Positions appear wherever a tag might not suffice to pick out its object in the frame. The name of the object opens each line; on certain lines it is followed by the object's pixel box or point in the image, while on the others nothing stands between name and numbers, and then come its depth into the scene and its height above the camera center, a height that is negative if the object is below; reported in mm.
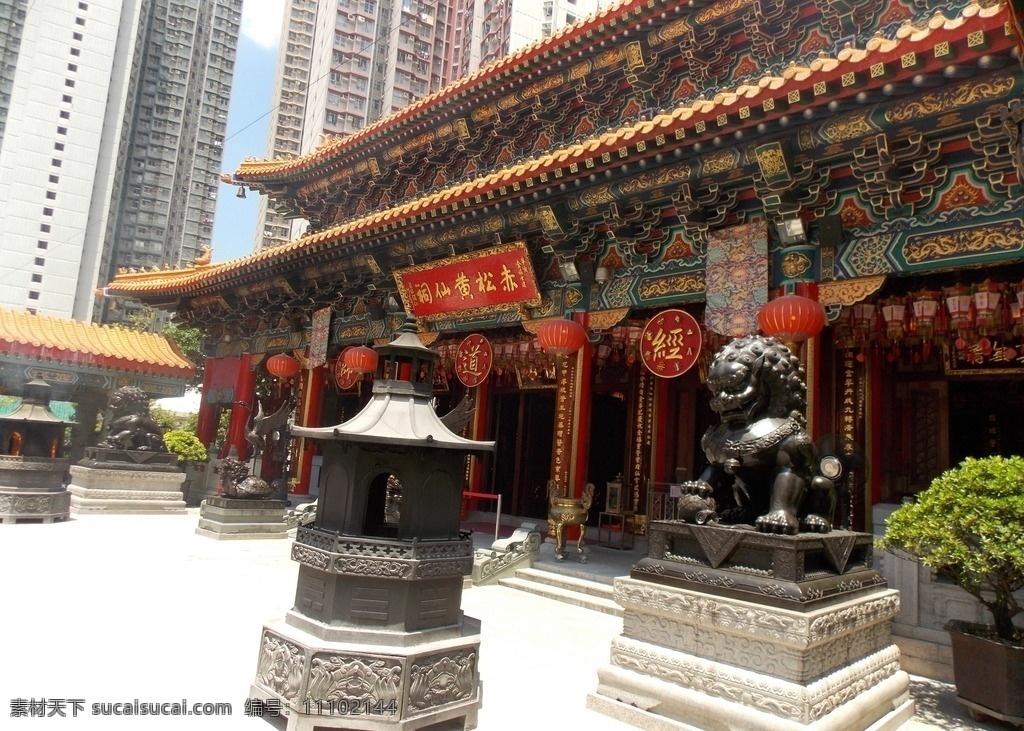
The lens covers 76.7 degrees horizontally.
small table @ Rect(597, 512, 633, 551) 9291 -1128
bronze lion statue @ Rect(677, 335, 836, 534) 3582 +122
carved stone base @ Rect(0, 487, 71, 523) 9352 -1342
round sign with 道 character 9352 +1231
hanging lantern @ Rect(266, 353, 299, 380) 12812 +1296
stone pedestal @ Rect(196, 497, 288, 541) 9398 -1350
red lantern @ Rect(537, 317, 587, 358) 7797 +1370
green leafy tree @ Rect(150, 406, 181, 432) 26425 +205
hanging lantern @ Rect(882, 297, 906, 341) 6566 +1610
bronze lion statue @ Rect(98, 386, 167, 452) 12047 -76
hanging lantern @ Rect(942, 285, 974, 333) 5934 +1564
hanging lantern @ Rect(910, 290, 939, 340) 6285 +1601
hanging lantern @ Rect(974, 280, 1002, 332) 5711 +1565
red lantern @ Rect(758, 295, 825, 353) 5879 +1349
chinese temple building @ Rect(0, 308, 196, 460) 14617 +1316
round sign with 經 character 6961 +1261
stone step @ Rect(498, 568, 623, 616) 6258 -1428
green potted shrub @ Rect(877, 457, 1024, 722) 3660 -428
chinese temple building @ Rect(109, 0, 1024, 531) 5230 +2490
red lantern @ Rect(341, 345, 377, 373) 10680 +1285
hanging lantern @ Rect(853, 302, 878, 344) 6809 +1607
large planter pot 3654 -1117
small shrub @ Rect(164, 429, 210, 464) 13875 -457
